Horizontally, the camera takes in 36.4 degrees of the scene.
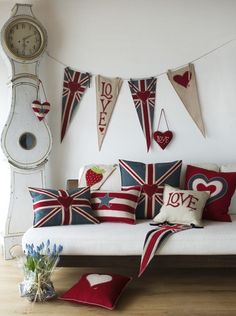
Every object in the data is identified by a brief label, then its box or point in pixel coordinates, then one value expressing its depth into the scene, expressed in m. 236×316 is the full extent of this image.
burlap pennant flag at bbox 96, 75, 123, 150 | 3.30
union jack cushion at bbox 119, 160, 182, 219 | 2.83
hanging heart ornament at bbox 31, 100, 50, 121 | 3.07
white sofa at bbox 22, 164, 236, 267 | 2.35
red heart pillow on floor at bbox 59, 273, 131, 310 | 2.22
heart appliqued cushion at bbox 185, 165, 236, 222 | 2.73
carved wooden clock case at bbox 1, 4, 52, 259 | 3.04
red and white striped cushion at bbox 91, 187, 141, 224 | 2.70
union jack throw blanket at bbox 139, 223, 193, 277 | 2.34
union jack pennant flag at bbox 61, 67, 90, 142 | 3.29
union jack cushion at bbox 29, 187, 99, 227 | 2.61
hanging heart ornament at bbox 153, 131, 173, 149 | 3.27
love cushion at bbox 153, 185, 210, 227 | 2.58
